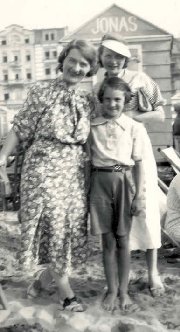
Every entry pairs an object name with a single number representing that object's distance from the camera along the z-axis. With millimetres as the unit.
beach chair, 4020
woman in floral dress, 2467
